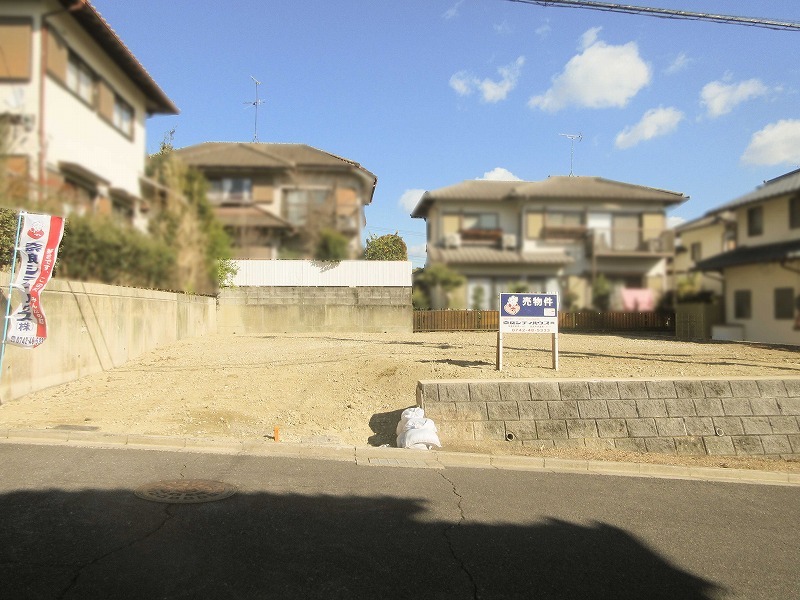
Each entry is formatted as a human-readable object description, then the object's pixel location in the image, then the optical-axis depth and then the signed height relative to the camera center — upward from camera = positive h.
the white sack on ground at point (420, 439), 7.59 -1.63
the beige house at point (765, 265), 10.15 +1.02
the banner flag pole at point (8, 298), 7.98 +0.17
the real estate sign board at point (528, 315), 7.99 -0.03
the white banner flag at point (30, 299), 7.94 +0.16
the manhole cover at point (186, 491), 5.13 -1.62
